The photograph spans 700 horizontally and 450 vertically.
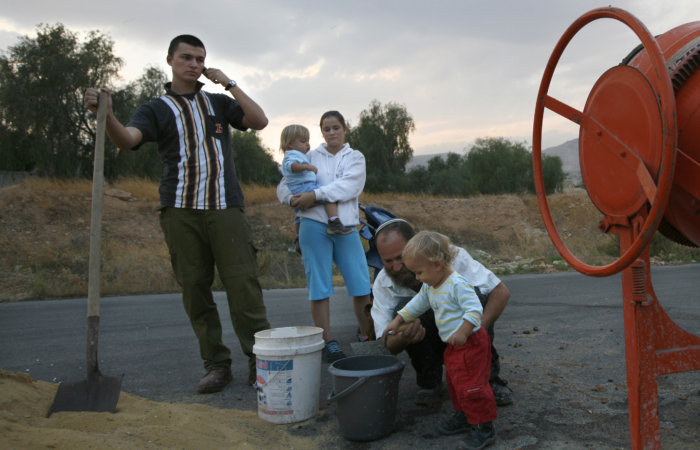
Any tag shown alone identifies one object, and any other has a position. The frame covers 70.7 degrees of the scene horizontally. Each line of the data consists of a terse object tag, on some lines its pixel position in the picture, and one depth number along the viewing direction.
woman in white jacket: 3.98
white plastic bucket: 2.76
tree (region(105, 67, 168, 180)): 25.45
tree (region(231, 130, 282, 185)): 37.83
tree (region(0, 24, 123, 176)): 23.38
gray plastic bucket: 2.47
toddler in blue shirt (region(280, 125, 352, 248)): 4.05
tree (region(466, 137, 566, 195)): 38.03
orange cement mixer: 1.81
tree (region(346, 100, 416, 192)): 41.25
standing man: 3.41
